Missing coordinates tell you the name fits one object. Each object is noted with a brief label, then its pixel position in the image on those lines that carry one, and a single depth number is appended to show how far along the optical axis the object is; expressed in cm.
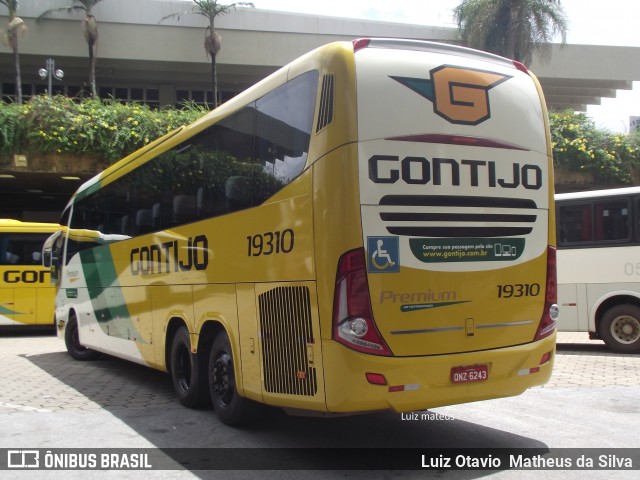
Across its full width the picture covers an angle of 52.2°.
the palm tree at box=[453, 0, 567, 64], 2908
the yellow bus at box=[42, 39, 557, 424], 501
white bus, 1209
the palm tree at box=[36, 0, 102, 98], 3172
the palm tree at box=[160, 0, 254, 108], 3241
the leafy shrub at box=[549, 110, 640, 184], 2081
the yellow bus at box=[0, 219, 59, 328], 1705
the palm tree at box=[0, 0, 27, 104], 3088
